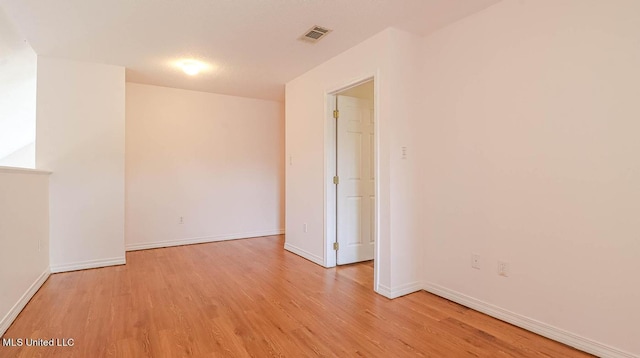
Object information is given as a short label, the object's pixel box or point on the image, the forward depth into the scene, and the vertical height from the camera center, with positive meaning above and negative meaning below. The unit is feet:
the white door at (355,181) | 12.44 -0.05
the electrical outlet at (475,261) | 8.29 -2.19
